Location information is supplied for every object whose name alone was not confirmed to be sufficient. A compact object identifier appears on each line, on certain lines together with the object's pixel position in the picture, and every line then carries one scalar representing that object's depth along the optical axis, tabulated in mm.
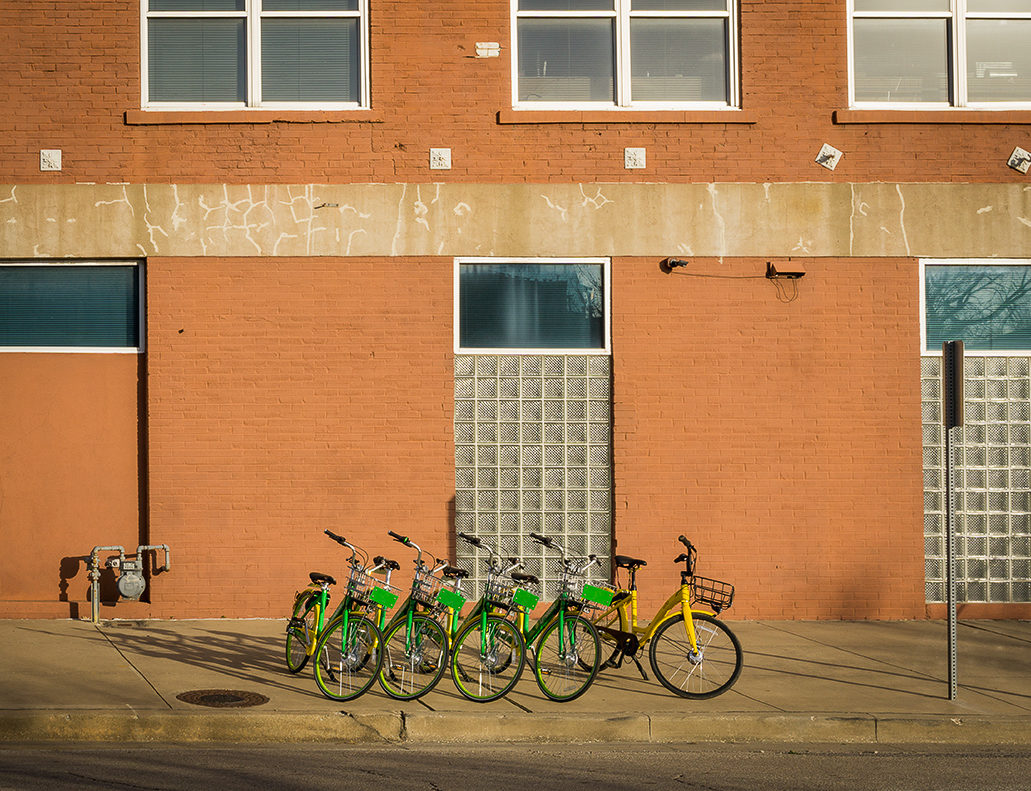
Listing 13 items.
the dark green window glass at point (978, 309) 12562
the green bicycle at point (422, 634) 8734
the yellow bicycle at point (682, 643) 9008
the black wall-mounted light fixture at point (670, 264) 12250
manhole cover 8461
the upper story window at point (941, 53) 12641
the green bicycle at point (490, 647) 8758
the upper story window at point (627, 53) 12539
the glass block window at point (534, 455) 12297
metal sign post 8875
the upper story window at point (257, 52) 12484
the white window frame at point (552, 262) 12367
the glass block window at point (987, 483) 12422
